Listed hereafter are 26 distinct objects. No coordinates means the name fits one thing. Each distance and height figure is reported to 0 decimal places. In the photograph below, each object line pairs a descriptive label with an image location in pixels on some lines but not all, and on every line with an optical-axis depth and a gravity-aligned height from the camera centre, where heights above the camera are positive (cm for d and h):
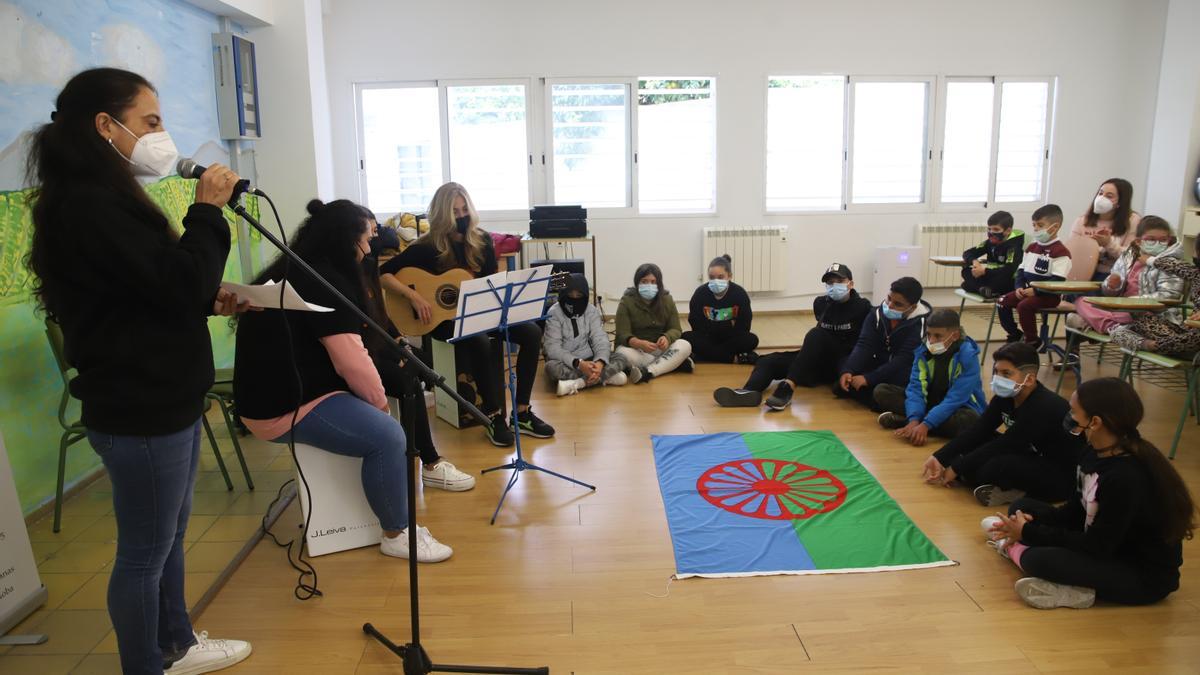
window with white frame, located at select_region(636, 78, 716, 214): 727 +36
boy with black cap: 522 -98
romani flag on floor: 303 -135
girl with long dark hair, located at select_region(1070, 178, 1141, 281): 577 -28
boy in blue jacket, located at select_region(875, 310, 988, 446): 410 -102
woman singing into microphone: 181 -23
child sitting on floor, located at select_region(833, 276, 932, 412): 469 -94
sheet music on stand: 337 -48
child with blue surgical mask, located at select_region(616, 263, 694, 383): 560 -100
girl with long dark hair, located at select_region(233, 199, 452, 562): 281 -60
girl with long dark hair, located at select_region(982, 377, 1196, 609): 255 -108
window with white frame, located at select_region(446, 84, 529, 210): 722 +40
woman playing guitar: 443 -42
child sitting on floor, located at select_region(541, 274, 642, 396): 531 -105
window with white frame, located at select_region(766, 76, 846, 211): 735 +38
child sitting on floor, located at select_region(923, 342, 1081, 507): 336 -107
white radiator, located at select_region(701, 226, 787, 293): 743 -59
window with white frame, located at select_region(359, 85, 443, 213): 723 +37
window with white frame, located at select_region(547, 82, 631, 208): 723 +38
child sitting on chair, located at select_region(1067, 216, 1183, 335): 449 -55
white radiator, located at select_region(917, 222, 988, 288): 755 -50
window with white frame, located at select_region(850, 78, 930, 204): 741 +38
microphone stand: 192 -64
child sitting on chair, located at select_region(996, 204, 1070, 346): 546 -61
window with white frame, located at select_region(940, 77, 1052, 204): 746 +39
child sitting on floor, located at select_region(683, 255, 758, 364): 589 -100
